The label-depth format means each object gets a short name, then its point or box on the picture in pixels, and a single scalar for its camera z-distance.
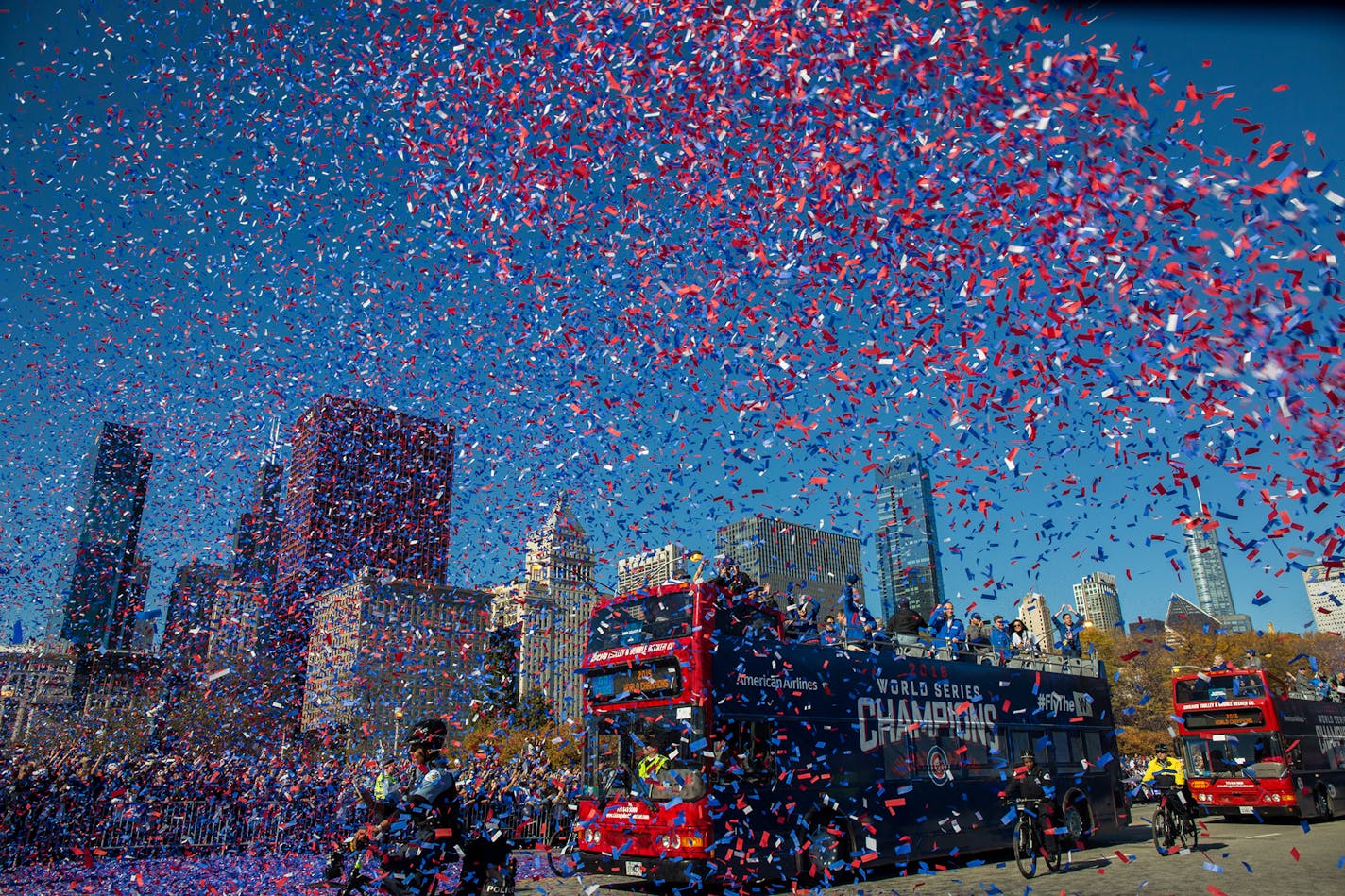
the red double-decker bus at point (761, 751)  12.05
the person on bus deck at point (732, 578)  13.08
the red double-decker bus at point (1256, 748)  22.11
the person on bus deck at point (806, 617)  14.06
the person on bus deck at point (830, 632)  14.62
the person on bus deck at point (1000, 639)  17.56
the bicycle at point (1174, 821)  17.17
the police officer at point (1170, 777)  17.20
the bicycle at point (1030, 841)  13.84
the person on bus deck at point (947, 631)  16.31
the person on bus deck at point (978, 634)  17.17
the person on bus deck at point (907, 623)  16.31
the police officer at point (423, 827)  7.31
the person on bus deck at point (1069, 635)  16.17
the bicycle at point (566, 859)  13.79
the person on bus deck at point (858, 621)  14.91
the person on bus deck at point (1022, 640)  18.31
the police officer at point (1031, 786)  14.33
